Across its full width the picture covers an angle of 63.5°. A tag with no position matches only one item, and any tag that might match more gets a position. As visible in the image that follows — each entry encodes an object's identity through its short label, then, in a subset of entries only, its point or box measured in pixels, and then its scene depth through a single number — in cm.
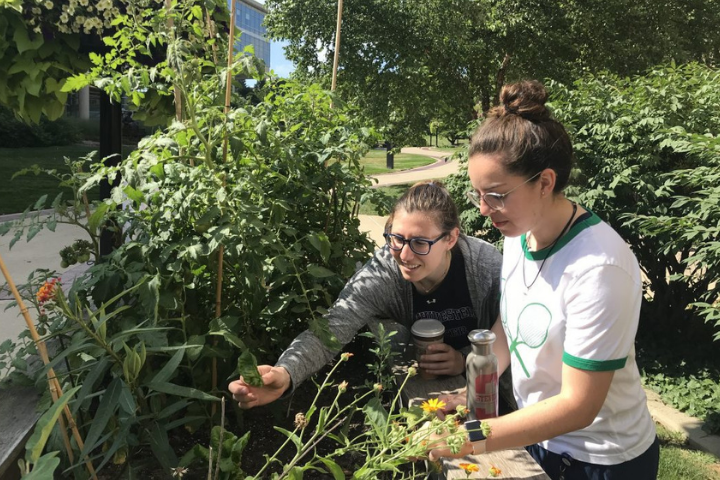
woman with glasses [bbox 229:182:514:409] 177
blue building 10585
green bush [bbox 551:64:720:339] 402
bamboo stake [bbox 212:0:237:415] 172
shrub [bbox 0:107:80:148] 1795
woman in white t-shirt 130
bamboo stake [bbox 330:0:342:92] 258
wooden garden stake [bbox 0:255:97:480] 138
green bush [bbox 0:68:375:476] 154
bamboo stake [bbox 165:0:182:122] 175
